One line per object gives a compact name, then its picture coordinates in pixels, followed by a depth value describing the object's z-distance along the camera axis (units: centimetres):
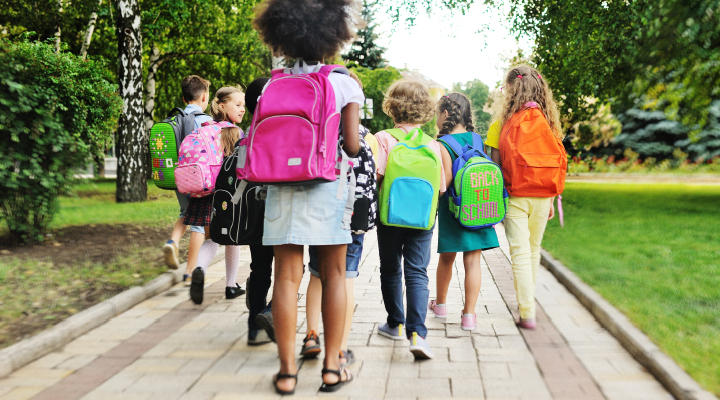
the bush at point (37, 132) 639
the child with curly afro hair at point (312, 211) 307
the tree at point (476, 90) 7719
